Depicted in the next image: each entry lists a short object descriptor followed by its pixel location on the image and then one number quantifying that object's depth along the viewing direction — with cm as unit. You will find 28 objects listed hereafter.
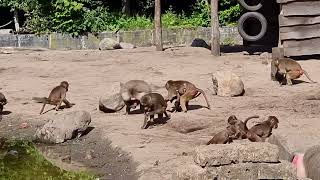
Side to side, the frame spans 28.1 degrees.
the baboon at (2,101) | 1366
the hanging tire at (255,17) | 2245
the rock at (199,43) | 2618
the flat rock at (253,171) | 696
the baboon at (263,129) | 969
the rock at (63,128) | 1135
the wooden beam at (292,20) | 1981
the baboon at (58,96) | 1398
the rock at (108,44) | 2578
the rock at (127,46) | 2612
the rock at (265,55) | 2153
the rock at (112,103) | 1327
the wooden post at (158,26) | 2405
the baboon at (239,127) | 948
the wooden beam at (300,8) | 1973
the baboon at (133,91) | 1232
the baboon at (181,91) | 1239
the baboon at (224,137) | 910
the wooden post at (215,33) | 2205
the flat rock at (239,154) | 695
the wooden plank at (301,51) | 1975
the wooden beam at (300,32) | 1980
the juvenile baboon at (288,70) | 1547
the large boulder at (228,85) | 1455
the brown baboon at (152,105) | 1124
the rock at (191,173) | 701
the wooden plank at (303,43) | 1986
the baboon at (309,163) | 696
